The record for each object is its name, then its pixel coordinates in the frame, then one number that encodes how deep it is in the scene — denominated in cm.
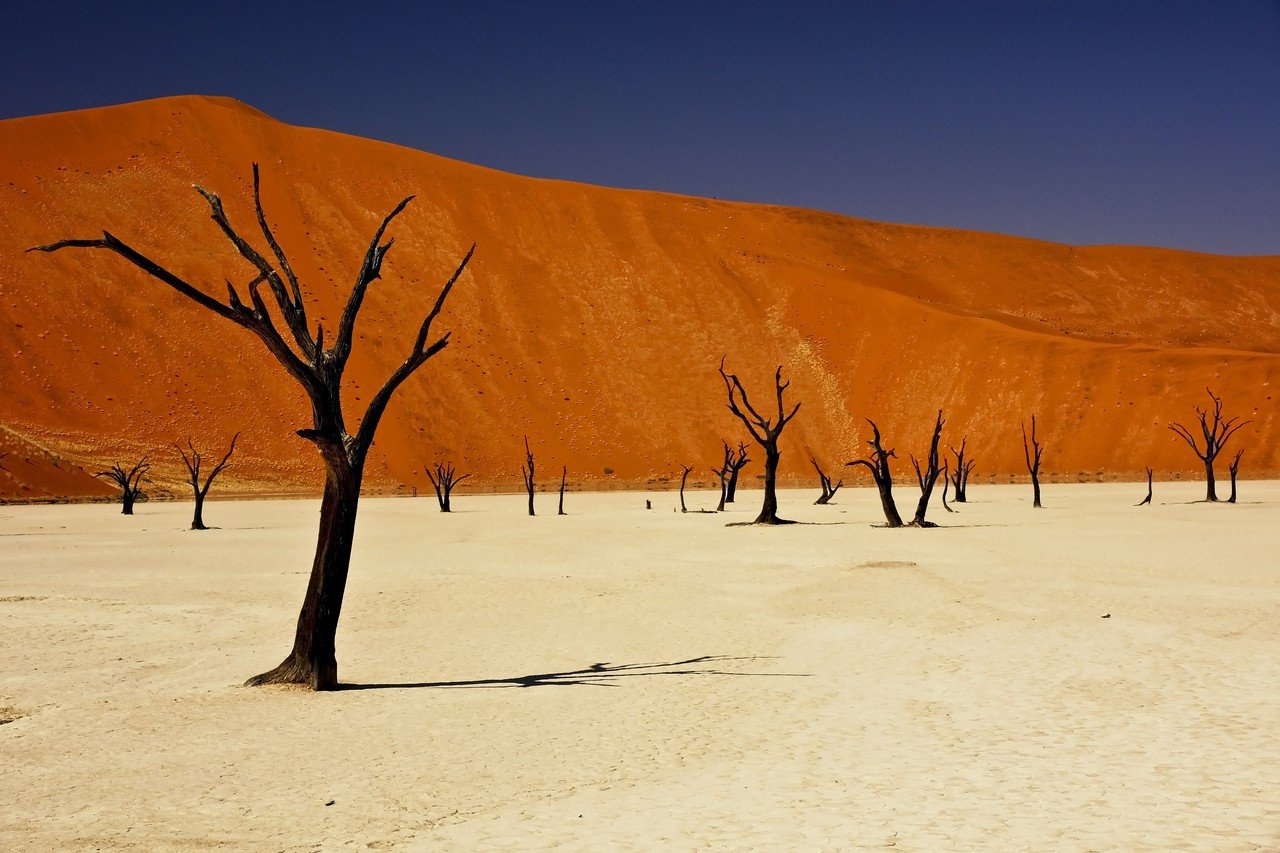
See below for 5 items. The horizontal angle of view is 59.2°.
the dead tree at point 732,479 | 4376
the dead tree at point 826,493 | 4646
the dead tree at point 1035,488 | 4092
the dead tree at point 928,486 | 3029
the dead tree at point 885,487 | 3036
